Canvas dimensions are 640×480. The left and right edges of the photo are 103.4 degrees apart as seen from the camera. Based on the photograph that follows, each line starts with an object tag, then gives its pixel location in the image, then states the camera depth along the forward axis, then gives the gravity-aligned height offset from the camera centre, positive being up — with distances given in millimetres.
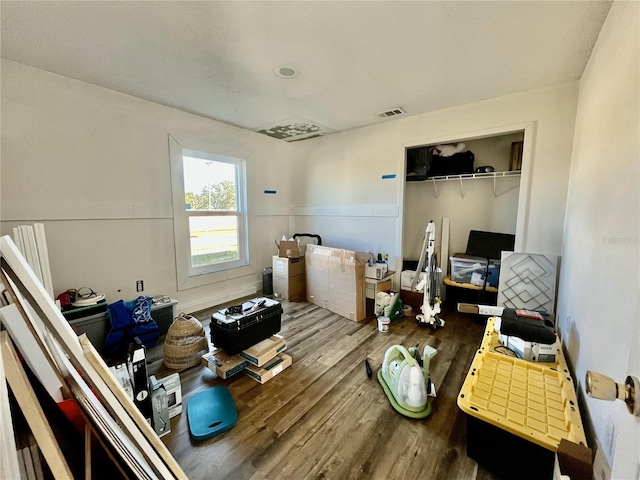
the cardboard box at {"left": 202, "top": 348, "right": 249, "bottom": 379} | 1969 -1193
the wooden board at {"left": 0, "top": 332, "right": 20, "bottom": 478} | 597 -591
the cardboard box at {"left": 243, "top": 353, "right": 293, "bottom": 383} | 1962 -1241
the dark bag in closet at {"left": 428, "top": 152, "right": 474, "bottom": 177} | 3221 +657
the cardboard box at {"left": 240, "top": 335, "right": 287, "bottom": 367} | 2004 -1118
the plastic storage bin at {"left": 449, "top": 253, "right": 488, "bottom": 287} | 3008 -660
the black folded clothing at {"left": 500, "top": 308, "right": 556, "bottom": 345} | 1594 -730
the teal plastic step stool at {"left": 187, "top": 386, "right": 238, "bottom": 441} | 1502 -1287
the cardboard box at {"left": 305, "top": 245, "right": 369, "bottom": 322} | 3037 -850
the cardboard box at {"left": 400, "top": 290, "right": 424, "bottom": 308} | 3314 -1108
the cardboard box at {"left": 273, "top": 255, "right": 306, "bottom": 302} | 3670 -963
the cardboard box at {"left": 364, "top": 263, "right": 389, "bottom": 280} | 3227 -733
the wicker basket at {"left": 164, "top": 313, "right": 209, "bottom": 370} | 2107 -1113
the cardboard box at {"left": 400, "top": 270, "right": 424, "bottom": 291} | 3410 -867
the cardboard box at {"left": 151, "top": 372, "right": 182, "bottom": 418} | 1632 -1184
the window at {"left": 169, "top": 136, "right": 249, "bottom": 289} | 3119 +23
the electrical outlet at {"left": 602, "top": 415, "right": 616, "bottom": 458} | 910 -825
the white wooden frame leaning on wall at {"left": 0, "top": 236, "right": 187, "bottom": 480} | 812 -622
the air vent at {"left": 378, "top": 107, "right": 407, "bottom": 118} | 2986 +1240
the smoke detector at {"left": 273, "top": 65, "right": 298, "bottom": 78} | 2088 +1204
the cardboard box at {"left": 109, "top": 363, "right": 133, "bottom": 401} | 1497 -1034
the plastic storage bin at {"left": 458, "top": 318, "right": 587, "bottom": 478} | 1110 -943
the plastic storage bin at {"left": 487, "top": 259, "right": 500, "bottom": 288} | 2943 -682
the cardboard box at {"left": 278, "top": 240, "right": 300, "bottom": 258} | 3673 -517
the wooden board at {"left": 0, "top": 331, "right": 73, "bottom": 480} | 704 -628
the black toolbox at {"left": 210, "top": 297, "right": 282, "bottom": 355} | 1960 -902
